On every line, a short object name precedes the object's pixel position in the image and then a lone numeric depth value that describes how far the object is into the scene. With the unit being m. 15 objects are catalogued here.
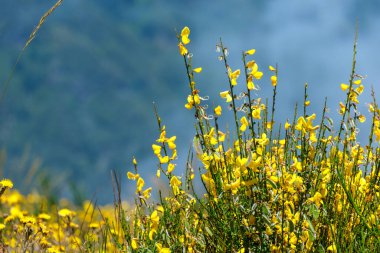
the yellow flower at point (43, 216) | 8.08
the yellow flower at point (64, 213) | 8.40
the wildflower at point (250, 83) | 5.52
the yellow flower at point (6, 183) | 6.93
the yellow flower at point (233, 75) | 5.54
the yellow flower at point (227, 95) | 5.52
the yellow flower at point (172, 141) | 6.16
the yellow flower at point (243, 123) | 5.64
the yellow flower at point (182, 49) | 5.68
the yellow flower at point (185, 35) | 5.68
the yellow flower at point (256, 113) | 5.57
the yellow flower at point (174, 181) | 6.00
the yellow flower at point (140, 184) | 6.36
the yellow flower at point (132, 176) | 6.50
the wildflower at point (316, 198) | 5.35
